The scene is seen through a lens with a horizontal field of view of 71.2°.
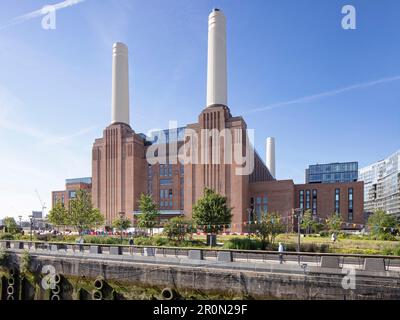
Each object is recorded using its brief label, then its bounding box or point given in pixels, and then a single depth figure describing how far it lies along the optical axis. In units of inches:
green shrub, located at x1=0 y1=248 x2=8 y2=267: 1035.3
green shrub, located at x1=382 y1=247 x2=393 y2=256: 1010.8
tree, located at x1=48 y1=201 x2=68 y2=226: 2048.8
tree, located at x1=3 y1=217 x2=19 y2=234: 2230.6
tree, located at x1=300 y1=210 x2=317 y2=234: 2255.2
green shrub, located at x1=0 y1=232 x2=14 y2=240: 1531.7
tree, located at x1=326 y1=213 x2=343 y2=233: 2077.8
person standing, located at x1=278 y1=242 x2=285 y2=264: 709.0
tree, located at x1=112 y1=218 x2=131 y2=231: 2067.9
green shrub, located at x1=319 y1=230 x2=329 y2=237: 2036.9
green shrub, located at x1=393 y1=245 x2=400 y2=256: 922.0
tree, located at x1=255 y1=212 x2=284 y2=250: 1283.2
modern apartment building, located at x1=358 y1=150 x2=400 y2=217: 5098.4
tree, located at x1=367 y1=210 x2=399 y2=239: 1641.7
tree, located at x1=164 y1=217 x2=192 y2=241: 1477.6
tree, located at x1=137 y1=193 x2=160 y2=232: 1883.6
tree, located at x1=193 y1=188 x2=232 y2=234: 1507.1
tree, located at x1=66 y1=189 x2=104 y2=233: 1947.6
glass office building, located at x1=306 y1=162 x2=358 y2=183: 5359.3
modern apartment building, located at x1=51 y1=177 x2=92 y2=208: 4042.8
